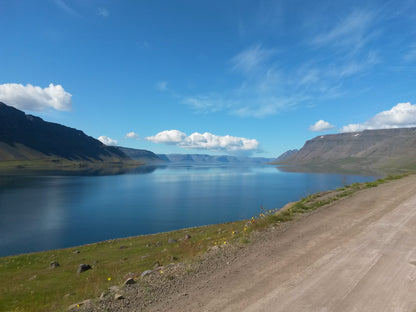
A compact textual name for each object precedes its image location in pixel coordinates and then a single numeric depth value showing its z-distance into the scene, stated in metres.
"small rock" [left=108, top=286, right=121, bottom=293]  8.38
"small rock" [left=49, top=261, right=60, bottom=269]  21.77
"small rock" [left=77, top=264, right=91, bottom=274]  19.34
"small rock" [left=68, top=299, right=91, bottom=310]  7.69
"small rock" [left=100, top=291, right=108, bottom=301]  7.88
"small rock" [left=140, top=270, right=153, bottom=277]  9.91
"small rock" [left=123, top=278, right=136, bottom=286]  8.86
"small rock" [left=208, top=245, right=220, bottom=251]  11.88
